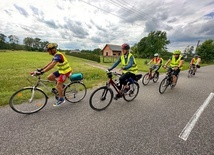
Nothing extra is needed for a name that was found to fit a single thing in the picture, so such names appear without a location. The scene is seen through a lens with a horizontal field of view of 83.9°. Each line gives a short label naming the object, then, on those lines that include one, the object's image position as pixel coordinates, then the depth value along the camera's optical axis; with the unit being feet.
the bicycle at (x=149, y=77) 22.07
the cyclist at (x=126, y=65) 11.88
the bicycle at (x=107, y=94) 11.40
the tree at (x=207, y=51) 108.78
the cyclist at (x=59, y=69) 10.29
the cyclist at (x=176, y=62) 17.80
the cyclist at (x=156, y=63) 23.47
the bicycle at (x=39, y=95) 10.45
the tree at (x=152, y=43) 136.77
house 167.73
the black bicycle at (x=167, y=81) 17.51
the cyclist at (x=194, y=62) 32.90
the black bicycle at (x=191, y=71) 32.01
